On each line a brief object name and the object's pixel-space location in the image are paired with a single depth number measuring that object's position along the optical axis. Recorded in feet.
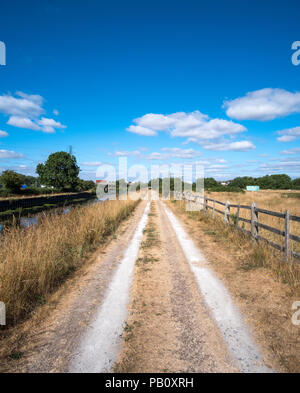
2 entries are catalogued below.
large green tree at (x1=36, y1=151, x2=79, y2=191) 219.82
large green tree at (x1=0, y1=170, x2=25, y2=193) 150.61
